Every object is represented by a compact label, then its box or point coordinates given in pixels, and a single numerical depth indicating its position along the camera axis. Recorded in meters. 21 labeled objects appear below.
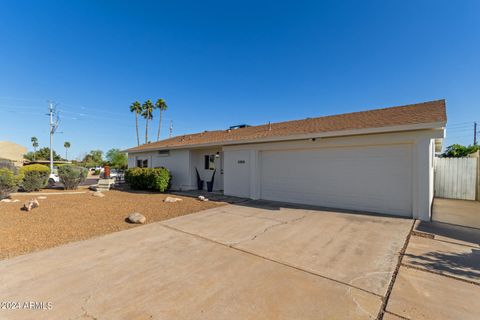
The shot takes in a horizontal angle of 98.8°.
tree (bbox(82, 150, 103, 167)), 54.00
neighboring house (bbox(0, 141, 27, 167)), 33.19
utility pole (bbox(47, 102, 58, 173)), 24.88
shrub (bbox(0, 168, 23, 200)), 8.98
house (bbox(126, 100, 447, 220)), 6.21
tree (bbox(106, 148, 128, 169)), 40.35
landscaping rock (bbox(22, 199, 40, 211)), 7.05
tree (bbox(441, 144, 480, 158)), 14.61
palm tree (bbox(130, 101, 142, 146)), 36.28
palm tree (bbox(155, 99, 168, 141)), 37.04
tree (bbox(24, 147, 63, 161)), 48.87
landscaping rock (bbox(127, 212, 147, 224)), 5.97
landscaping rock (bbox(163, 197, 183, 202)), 8.98
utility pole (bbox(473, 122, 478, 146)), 27.61
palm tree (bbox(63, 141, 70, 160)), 68.62
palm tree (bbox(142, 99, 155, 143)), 36.65
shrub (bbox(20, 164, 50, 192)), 11.54
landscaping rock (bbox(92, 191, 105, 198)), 10.35
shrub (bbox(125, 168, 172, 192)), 12.01
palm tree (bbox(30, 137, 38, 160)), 70.38
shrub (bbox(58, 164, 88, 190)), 12.89
